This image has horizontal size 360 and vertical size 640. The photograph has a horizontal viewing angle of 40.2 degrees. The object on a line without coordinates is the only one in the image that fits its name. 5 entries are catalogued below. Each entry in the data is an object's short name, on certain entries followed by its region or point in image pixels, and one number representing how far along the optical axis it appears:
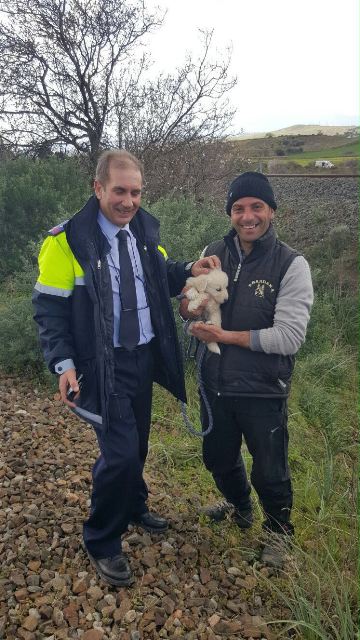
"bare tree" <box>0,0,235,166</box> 10.44
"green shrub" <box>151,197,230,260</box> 6.39
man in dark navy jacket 2.39
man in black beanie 2.46
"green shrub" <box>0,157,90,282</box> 9.02
